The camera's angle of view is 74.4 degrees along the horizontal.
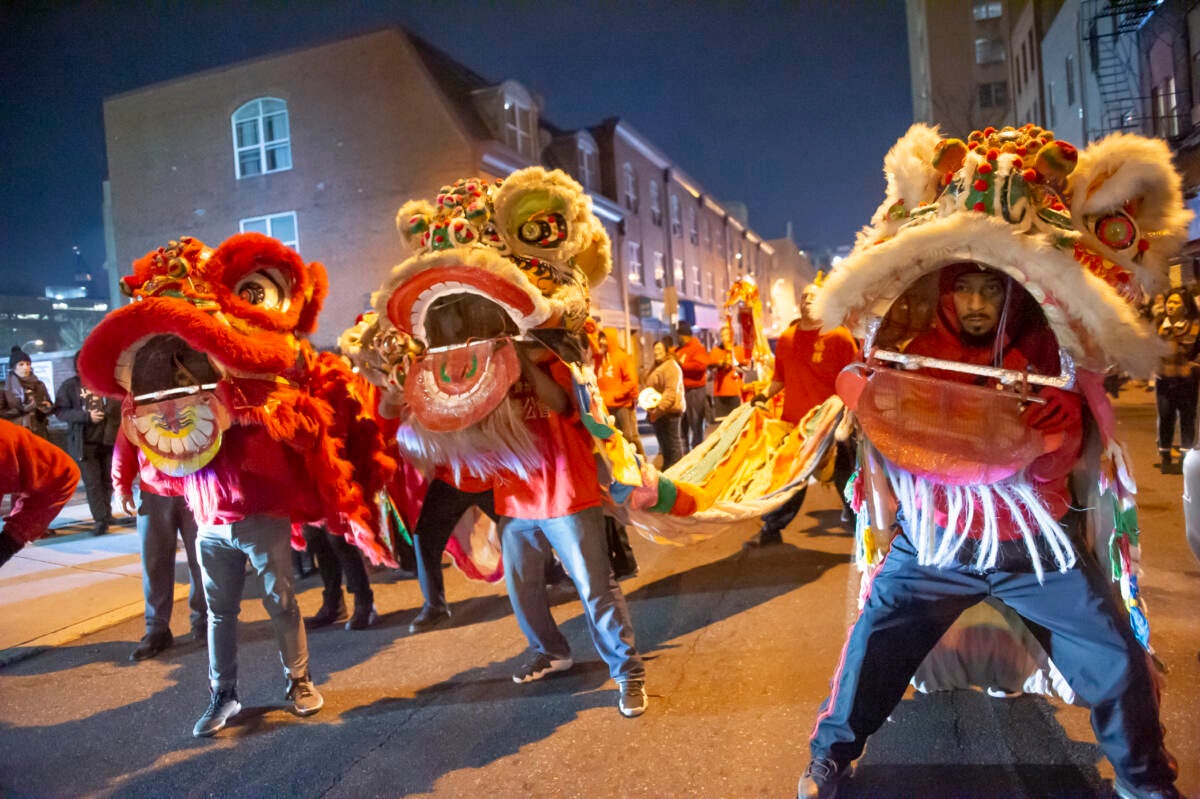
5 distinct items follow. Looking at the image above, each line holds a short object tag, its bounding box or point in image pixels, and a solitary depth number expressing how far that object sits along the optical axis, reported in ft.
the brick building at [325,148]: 59.62
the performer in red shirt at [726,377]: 32.67
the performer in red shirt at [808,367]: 18.03
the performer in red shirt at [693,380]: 32.27
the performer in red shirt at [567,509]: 11.64
